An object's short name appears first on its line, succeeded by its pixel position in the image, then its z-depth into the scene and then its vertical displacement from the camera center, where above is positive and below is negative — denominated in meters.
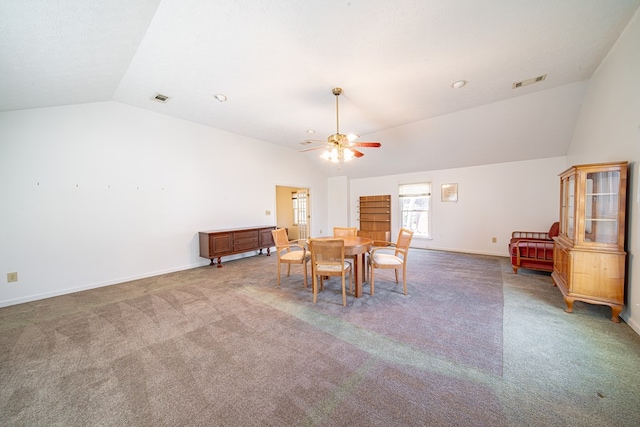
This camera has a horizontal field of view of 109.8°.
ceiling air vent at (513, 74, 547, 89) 3.11 +1.76
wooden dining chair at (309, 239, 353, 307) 2.77 -0.65
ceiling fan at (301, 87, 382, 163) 3.08 +0.87
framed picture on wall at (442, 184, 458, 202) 5.90 +0.36
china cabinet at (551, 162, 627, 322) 2.33 -0.38
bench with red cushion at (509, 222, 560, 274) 3.71 -0.83
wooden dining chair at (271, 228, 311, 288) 3.48 -0.74
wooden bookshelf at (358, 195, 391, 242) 7.06 -0.32
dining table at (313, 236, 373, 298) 2.96 -0.62
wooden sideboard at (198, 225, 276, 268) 4.57 -0.69
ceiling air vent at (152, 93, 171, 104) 3.50 +1.80
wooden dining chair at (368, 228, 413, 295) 3.14 -0.76
